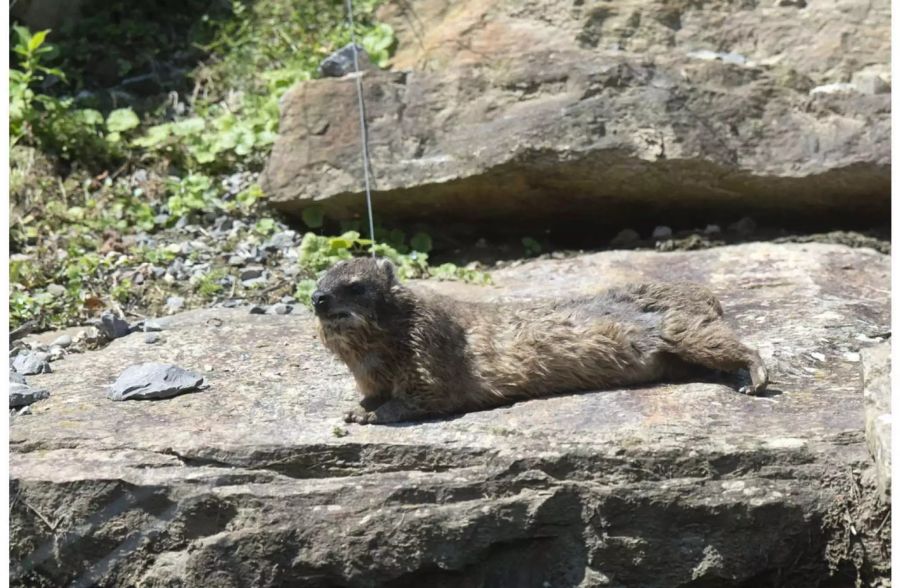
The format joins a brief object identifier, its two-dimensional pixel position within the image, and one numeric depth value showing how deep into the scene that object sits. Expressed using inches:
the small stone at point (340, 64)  837.8
